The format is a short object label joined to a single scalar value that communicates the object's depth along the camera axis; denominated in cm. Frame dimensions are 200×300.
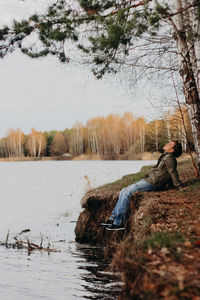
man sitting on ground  646
